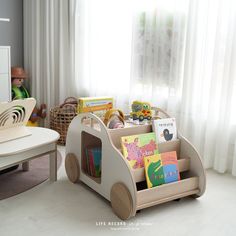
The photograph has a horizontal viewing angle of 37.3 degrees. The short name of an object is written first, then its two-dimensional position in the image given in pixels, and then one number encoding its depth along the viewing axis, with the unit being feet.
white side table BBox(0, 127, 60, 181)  6.75
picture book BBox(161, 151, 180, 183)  6.89
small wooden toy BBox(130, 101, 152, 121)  7.68
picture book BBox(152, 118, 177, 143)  7.31
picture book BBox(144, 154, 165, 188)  6.67
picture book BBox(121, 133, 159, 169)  6.75
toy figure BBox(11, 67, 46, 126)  12.14
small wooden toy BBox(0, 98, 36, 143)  6.78
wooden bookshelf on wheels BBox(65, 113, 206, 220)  6.31
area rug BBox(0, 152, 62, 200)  7.52
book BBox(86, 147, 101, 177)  7.52
